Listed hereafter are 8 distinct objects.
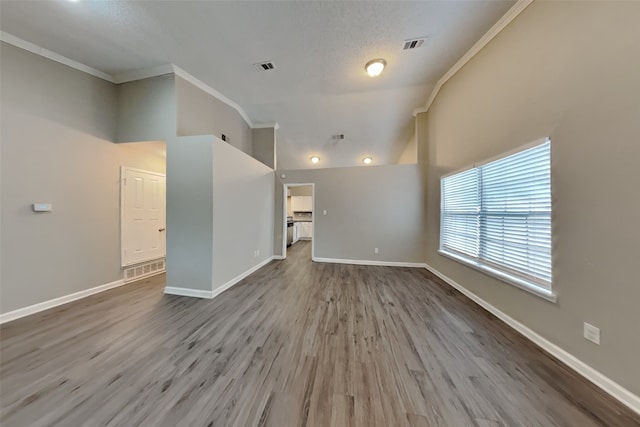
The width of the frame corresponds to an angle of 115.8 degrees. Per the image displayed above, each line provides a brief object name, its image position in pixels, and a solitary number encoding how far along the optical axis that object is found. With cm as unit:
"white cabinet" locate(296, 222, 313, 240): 967
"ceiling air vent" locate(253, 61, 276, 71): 315
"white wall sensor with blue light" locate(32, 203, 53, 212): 255
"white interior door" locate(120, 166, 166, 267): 355
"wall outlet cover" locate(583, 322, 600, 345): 152
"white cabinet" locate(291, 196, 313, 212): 923
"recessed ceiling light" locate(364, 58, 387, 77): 306
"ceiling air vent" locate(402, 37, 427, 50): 272
